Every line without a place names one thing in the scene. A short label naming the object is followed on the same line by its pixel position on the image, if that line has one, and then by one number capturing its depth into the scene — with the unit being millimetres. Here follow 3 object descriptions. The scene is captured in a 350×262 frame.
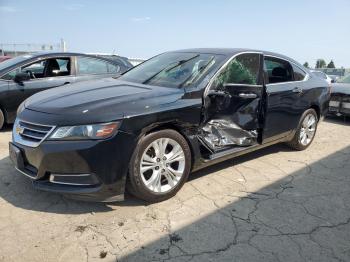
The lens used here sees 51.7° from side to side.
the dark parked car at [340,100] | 8516
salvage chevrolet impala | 3229
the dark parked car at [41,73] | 6355
